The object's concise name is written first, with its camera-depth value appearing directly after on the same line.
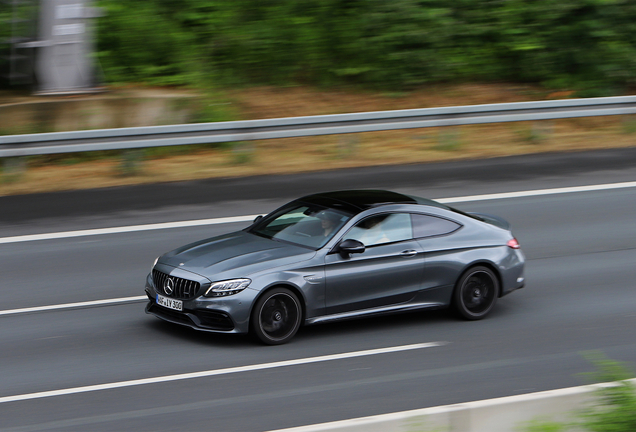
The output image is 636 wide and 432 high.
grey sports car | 16.11
